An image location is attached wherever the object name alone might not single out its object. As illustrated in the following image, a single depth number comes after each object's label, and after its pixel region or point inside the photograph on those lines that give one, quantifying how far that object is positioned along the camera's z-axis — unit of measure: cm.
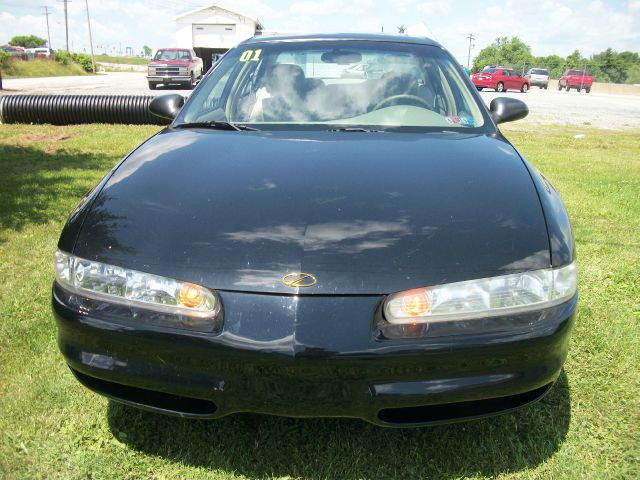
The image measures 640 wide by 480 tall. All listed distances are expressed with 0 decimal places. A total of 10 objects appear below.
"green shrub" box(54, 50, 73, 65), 4006
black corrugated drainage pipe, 959
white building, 3534
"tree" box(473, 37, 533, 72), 6775
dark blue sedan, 151
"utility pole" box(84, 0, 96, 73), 4530
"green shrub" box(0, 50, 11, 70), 3122
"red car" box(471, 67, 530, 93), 2911
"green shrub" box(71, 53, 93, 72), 4541
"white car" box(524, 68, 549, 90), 3991
